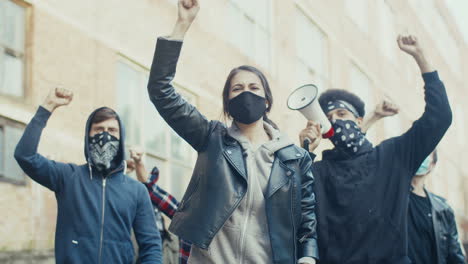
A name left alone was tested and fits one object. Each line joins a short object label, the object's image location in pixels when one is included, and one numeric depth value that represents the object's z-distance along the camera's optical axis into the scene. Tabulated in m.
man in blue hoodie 5.24
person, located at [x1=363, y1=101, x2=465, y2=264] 6.26
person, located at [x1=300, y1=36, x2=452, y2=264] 4.86
